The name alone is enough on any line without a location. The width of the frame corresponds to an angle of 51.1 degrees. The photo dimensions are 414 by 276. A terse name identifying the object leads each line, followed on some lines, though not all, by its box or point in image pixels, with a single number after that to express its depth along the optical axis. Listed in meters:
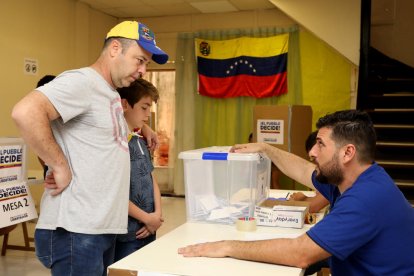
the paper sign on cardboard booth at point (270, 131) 5.64
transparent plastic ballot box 1.98
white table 1.35
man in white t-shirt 1.47
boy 1.97
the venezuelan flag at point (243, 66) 6.48
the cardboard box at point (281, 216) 1.89
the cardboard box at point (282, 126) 5.61
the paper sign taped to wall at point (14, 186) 2.59
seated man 1.33
